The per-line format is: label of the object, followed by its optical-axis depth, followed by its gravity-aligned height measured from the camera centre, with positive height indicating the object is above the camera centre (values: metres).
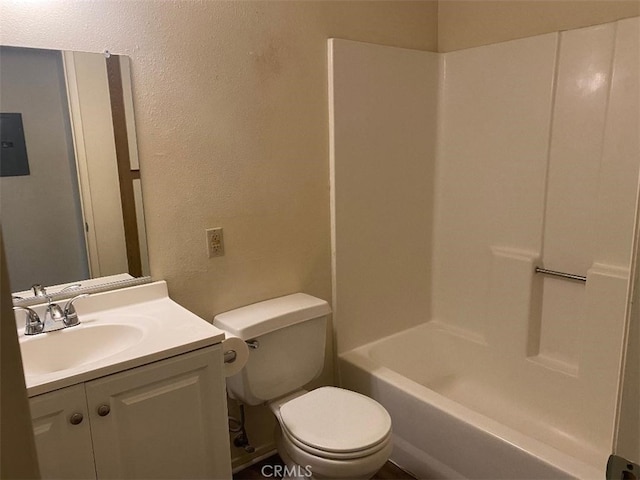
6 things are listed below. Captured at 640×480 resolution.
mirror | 1.49 -0.02
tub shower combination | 1.93 -0.40
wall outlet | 1.90 -0.32
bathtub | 1.70 -1.05
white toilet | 1.64 -0.91
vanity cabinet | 1.23 -0.70
